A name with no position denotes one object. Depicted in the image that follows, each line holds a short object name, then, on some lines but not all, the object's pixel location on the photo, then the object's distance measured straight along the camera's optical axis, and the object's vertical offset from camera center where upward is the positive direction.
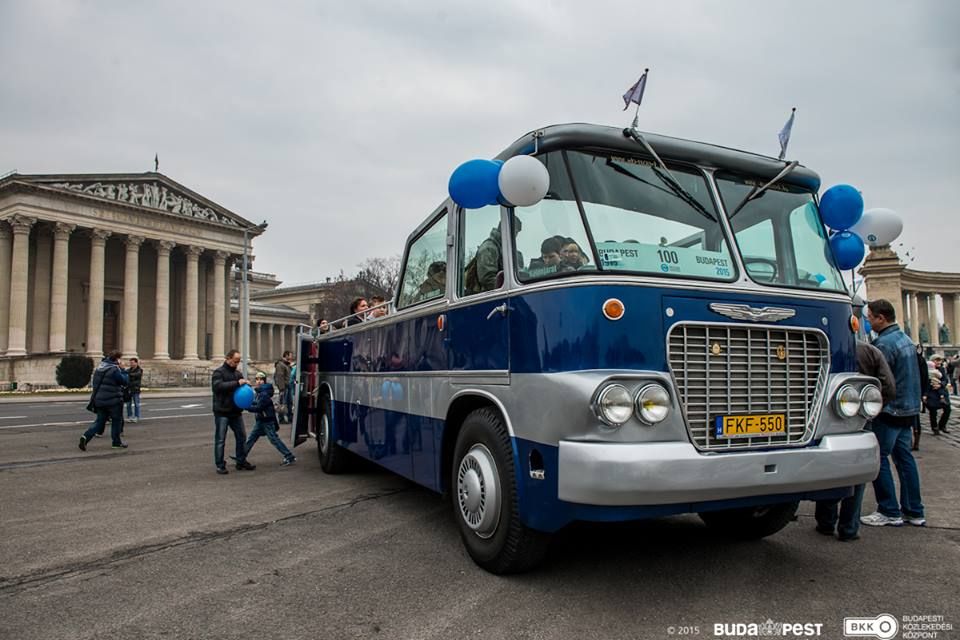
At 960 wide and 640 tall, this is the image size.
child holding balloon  10.62 -0.83
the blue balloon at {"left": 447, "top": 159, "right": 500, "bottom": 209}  4.53 +1.20
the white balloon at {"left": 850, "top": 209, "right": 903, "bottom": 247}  5.87 +1.10
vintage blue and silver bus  3.76 +0.04
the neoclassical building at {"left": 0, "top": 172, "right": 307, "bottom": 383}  51.97 +8.79
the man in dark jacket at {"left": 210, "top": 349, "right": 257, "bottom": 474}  10.19 -0.60
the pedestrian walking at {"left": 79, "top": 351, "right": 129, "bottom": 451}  12.91 -0.52
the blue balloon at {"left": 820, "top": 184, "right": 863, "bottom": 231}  5.34 +1.16
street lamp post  46.38 +3.41
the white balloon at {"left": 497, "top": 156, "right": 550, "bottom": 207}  4.19 +1.12
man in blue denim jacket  5.88 -0.71
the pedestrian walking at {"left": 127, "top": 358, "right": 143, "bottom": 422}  19.06 -0.40
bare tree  58.09 +7.87
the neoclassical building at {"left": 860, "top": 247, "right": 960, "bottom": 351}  68.44 +6.86
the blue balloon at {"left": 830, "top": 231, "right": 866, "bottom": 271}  5.58 +0.86
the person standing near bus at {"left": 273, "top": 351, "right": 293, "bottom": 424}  17.97 -0.45
